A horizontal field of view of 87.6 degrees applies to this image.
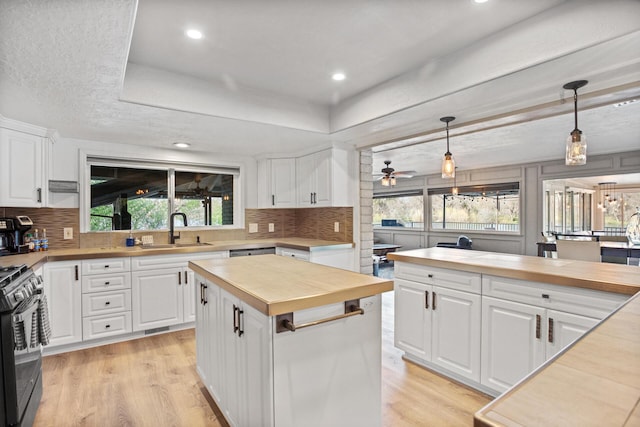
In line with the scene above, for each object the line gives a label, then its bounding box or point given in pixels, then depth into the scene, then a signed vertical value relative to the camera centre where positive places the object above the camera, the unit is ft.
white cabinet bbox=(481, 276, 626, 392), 6.02 -2.18
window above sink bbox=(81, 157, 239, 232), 12.65 +0.75
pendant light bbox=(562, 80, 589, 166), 7.00 +1.41
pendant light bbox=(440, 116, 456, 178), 9.20 +1.24
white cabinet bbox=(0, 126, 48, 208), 9.33 +1.35
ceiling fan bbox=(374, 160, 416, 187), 21.19 +2.34
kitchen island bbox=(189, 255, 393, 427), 4.76 -2.13
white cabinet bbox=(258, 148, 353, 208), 13.24 +1.35
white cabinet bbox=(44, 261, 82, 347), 10.01 -2.64
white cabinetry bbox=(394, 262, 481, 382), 7.62 -2.63
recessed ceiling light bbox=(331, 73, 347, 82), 8.64 +3.56
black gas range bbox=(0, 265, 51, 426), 5.73 -2.40
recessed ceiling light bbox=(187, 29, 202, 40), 6.54 +3.56
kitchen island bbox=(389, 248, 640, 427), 2.08 -1.46
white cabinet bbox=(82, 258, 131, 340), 10.55 -2.73
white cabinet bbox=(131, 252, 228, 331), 11.28 -2.72
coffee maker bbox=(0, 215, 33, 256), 9.86 -0.64
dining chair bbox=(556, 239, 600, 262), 9.11 -1.13
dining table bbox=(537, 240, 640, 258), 13.99 -1.68
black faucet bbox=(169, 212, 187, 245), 13.43 -0.62
